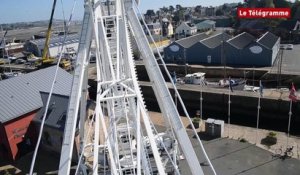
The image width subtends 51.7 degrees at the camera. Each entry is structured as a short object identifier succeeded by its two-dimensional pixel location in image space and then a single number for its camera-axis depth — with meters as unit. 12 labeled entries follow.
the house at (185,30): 85.75
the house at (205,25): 99.09
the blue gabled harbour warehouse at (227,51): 48.67
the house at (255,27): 71.56
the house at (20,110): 25.80
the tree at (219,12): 165.90
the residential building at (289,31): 66.12
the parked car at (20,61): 73.39
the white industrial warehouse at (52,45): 76.12
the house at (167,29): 97.06
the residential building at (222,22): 109.62
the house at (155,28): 94.81
